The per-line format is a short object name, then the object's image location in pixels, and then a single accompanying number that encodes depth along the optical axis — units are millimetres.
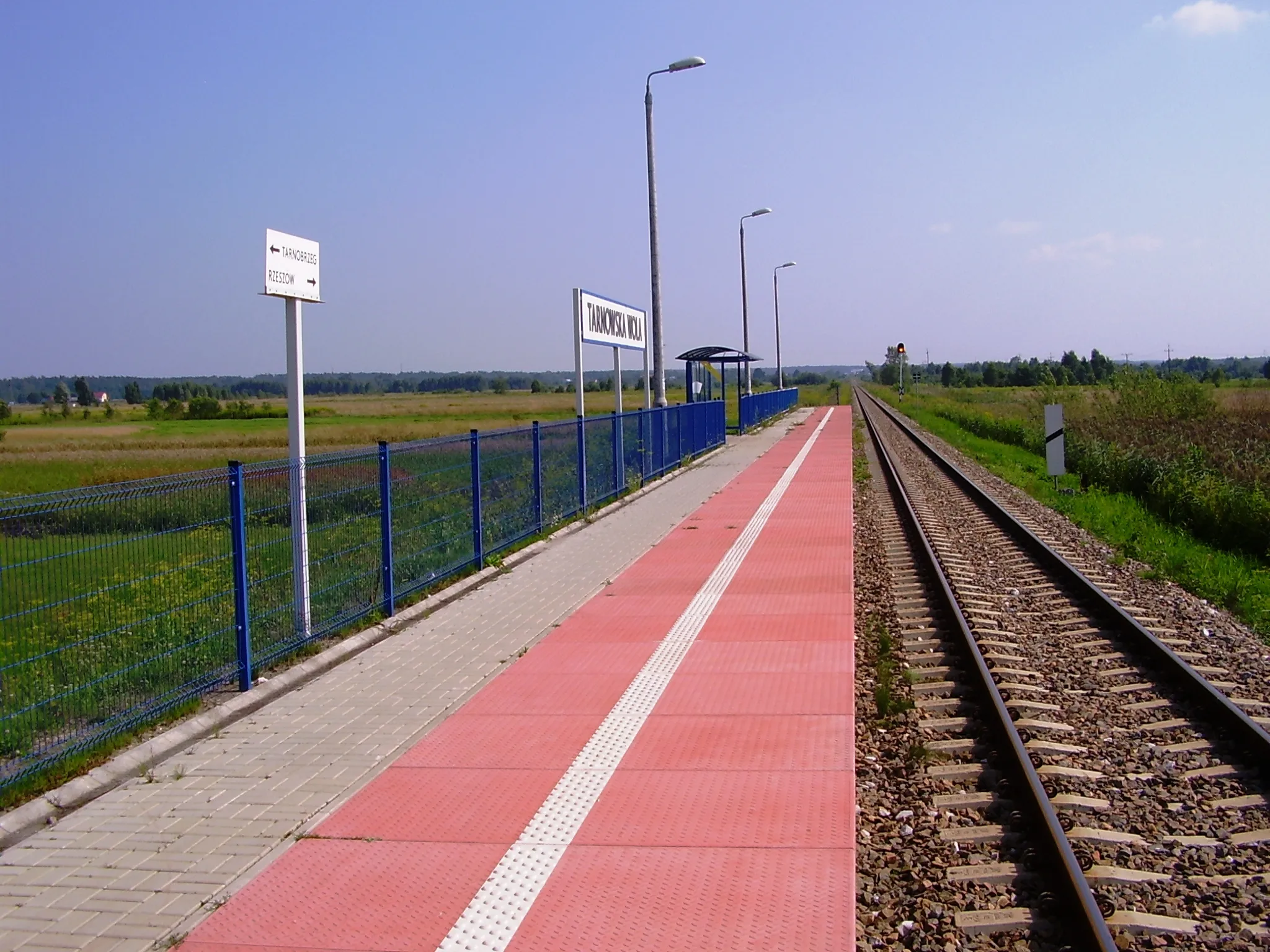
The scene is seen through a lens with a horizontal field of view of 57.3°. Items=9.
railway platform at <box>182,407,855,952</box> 4383
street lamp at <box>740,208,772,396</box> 54844
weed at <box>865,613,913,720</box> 7324
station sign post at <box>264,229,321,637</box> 8586
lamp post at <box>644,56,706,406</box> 26391
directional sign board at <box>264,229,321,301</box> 8578
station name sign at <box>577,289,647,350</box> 19250
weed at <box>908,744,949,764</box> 6328
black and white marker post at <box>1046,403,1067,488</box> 20422
